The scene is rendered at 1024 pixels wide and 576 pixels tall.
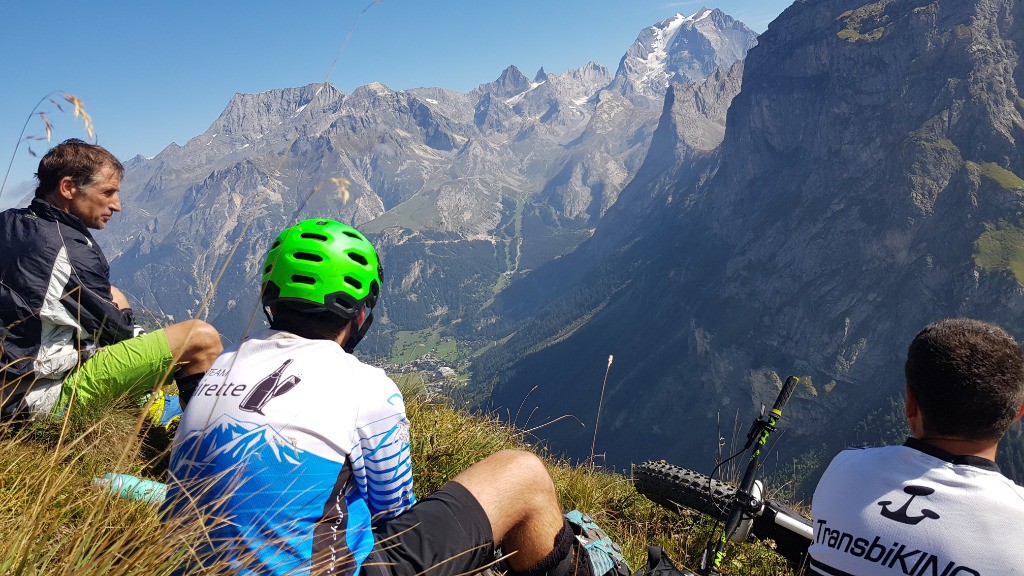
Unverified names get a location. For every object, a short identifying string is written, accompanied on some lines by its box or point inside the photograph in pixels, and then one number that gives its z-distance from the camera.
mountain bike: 4.56
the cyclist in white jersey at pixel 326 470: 2.68
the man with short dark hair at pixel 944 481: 2.75
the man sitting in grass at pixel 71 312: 4.80
